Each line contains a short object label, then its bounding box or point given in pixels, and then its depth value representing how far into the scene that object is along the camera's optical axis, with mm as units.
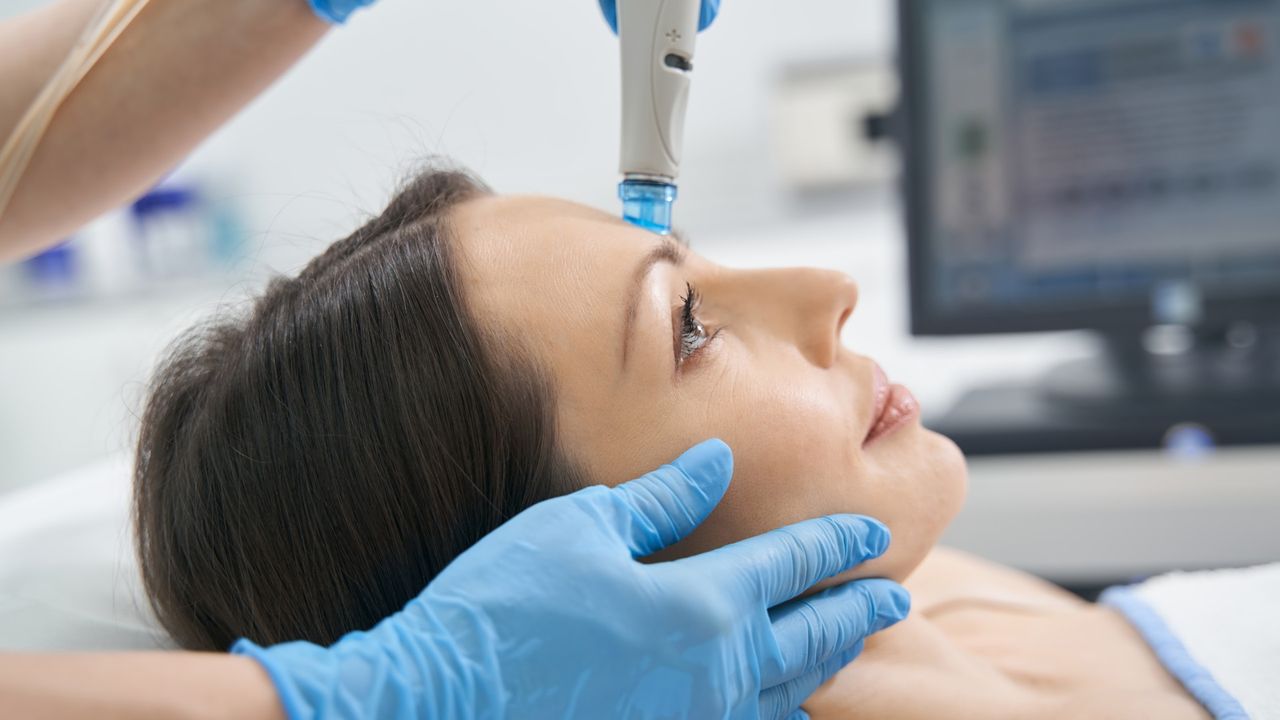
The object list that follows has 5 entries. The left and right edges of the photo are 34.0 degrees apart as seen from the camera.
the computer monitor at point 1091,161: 924
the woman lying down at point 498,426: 656
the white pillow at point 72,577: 723
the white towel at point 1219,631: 681
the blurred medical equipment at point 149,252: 1696
